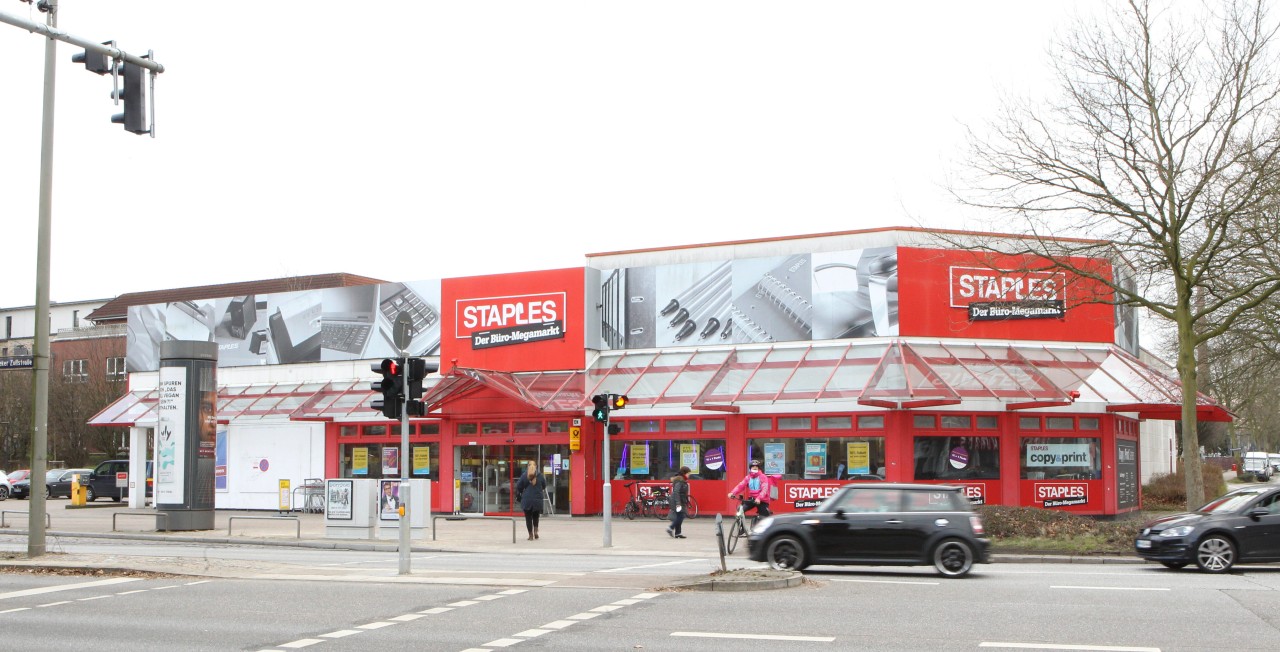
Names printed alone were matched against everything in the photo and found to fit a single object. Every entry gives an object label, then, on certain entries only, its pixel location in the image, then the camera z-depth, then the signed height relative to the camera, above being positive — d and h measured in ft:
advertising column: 97.50 -0.80
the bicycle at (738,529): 74.88 -6.55
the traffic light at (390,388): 60.34 +2.11
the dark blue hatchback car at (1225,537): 59.93 -5.70
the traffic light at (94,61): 41.14 +12.86
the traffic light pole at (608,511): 80.74 -5.67
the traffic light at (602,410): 84.07 +1.30
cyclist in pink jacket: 82.07 -4.32
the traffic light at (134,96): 40.55 +11.48
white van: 231.09 -8.04
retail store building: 100.83 +4.23
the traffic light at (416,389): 60.49 +2.07
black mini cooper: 57.62 -5.21
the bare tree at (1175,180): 78.02 +16.74
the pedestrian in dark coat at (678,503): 87.35 -5.57
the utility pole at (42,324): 66.64 +6.07
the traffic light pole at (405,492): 59.47 -3.14
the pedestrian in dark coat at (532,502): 87.35 -5.41
